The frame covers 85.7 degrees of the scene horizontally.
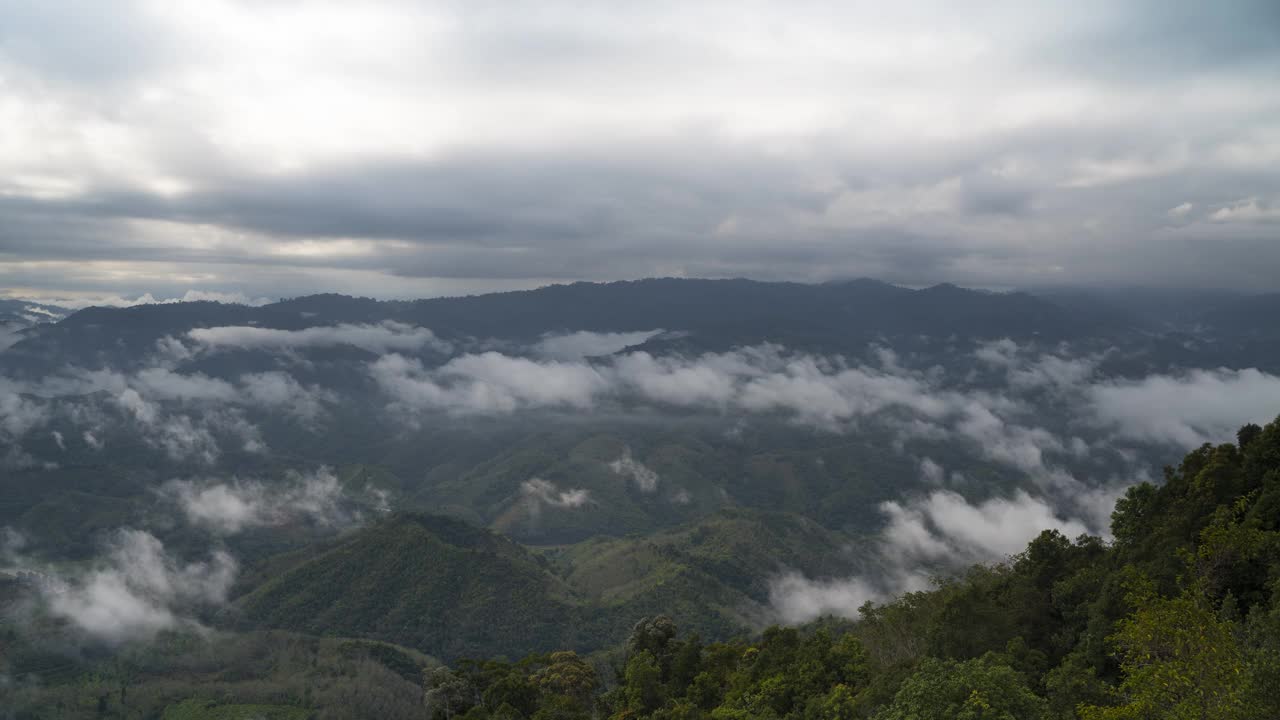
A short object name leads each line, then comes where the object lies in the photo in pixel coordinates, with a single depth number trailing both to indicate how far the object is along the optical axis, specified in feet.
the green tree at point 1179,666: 92.12
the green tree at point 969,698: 108.68
